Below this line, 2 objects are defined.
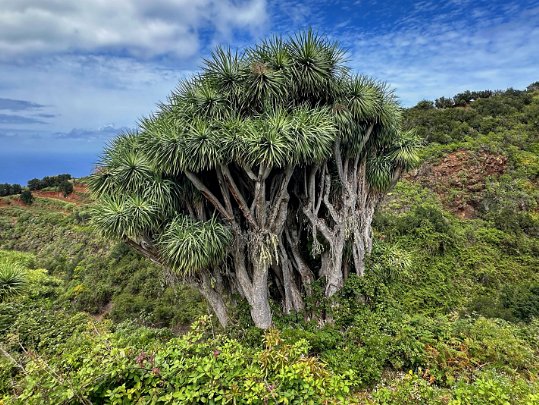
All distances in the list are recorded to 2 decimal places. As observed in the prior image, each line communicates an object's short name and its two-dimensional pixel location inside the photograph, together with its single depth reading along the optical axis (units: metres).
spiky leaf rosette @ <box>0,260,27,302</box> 8.30
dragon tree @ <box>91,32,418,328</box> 6.72
